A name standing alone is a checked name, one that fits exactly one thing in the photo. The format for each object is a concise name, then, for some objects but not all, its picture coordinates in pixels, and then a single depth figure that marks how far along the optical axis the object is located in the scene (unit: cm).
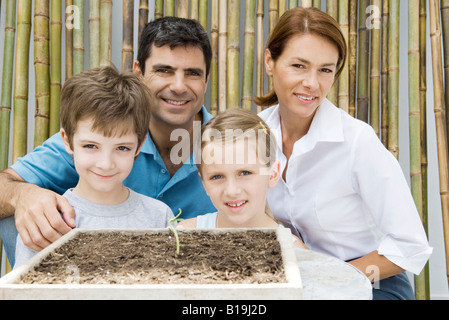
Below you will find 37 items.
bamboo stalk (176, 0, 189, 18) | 175
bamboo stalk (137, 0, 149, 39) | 175
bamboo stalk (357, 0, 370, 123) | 174
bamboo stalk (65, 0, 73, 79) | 178
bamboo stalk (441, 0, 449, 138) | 174
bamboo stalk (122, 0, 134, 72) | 175
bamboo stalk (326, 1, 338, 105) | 172
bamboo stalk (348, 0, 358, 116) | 173
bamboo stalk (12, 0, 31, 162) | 176
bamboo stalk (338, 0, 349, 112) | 172
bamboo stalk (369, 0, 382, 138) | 174
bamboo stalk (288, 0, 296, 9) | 173
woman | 110
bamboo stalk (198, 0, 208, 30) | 177
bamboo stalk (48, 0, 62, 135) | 176
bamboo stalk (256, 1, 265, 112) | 175
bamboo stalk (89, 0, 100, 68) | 176
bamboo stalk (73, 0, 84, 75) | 178
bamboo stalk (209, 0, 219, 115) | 177
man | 129
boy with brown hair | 96
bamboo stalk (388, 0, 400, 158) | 172
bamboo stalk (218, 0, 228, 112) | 176
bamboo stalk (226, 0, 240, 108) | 176
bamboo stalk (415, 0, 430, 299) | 176
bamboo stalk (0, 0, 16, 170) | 179
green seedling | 76
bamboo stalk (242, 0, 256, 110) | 175
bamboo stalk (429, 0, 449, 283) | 172
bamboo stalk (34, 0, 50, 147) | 175
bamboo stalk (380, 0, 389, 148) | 175
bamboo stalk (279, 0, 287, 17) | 175
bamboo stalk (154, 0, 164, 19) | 177
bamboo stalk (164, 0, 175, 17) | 176
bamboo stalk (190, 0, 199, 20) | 177
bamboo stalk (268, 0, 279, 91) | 175
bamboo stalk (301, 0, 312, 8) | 171
